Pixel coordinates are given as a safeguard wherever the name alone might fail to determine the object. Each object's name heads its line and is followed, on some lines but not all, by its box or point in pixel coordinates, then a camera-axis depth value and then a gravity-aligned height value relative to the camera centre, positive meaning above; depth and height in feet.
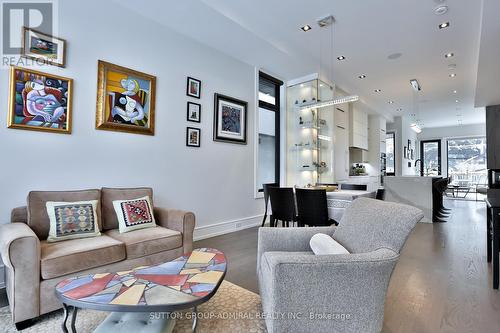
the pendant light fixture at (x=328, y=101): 12.40 +4.47
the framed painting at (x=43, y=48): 8.39 +4.01
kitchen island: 17.70 -1.33
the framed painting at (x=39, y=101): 8.07 +2.20
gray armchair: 4.41 -2.00
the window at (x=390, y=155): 34.58 +2.27
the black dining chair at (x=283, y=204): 11.37 -1.45
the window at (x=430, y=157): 41.93 +2.51
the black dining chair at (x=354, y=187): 14.08 -0.83
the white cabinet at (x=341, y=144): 22.24 +2.46
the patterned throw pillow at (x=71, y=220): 7.40 -1.50
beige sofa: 5.63 -2.07
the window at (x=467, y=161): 38.42 +1.79
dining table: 10.27 -1.23
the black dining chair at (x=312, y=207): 10.36 -1.46
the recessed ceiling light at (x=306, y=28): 13.03 +7.23
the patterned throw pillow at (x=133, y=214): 8.73 -1.53
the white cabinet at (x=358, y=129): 25.91 +4.49
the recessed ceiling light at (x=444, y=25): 12.55 +7.16
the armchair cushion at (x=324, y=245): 5.36 -1.59
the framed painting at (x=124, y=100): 9.89 +2.82
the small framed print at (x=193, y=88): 12.80 +4.10
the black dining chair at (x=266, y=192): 13.08 -1.10
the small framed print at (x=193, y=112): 12.78 +2.88
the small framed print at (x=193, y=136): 12.74 +1.67
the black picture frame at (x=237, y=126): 13.99 +2.83
